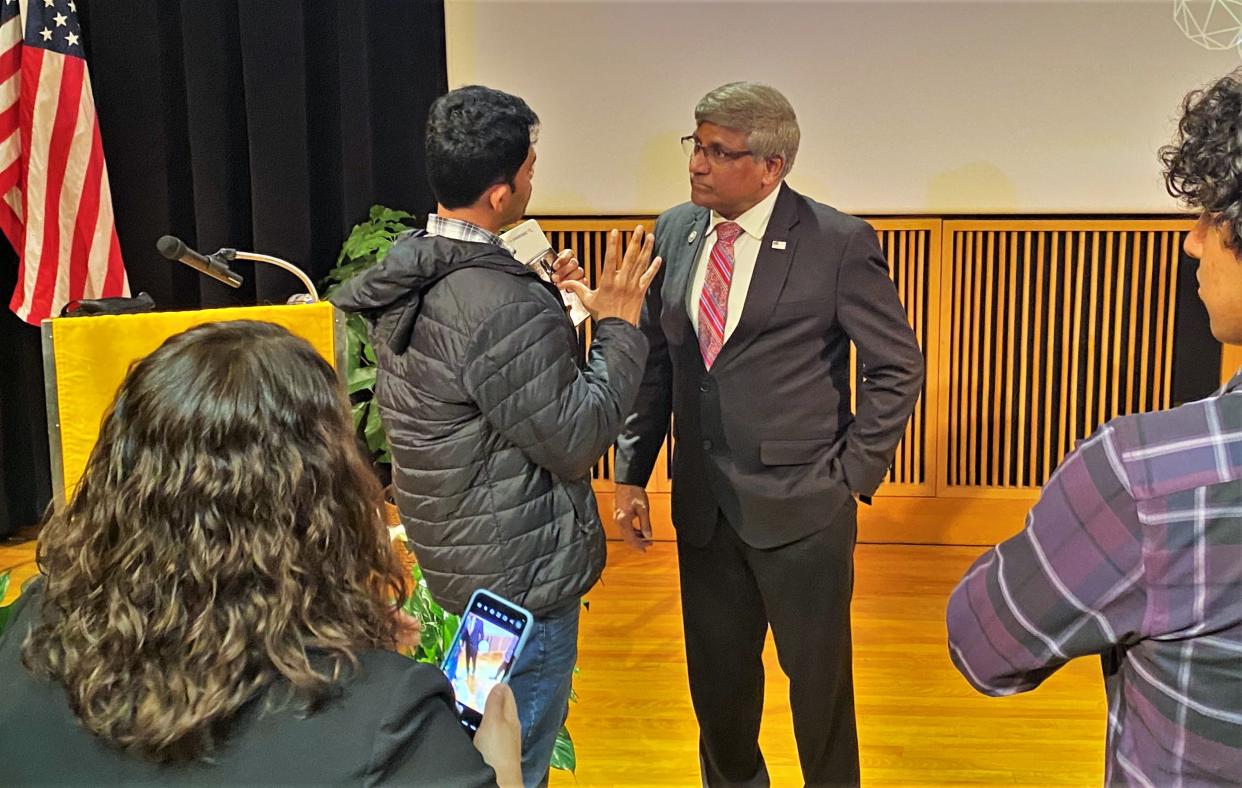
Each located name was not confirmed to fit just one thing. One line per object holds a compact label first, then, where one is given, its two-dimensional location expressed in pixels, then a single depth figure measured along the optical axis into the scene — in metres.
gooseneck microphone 1.88
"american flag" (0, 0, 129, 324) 3.99
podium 1.86
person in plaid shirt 0.99
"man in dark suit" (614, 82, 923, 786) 2.19
